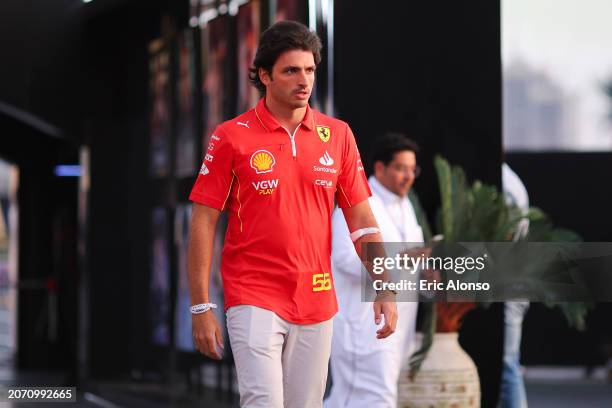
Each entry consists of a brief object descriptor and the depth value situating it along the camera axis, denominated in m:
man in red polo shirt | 6.90
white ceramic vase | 11.13
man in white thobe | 11.07
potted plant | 11.18
